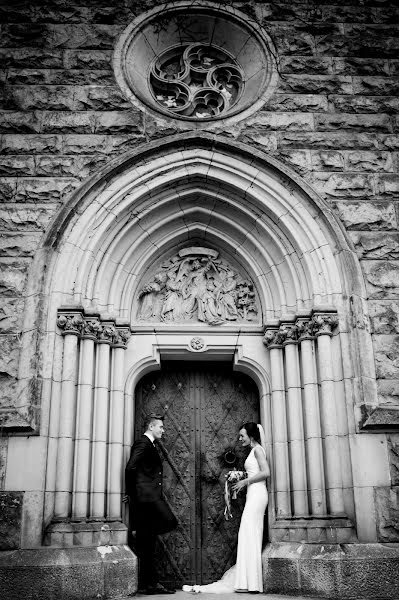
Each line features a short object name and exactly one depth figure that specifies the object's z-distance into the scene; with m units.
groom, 7.09
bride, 7.04
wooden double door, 7.82
